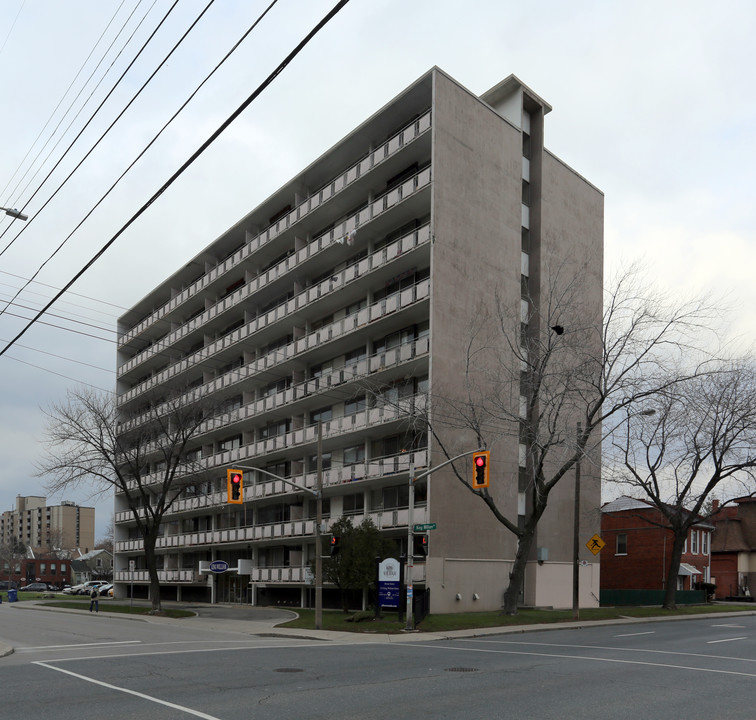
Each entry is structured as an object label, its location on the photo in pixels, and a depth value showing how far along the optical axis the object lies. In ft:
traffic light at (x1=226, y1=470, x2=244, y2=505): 91.56
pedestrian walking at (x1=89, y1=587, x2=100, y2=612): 147.23
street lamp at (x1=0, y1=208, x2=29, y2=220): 52.29
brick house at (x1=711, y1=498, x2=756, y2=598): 233.96
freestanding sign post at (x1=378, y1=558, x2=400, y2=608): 102.01
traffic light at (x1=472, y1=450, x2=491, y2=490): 82.12
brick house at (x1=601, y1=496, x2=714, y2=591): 192.54
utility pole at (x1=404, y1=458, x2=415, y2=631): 93.30
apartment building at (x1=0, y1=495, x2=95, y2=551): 626.76
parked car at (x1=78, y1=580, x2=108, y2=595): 291.67
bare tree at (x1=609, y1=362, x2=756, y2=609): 131.85
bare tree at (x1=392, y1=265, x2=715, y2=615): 110.01
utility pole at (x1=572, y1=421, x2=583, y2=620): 113.70
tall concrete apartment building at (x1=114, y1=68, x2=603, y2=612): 126.62
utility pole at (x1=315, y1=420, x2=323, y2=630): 98.58
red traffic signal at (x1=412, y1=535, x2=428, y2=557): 121.88
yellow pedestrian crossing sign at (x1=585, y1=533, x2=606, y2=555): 121.97
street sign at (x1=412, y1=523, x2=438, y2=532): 94.21
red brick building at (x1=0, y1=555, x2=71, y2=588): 505.66
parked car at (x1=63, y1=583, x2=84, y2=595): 303.31
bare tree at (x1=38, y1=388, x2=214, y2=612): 144.25
